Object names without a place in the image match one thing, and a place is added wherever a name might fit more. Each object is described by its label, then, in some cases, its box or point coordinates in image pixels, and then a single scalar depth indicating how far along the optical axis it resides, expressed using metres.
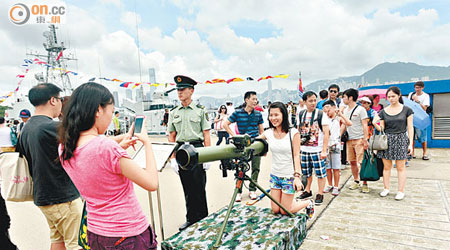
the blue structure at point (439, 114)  6.88
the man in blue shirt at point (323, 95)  5.43
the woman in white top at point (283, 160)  2.71
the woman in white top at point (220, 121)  8.42
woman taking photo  1.22
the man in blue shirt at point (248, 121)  3.96
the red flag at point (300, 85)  10.17
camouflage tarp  2.20
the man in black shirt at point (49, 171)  1.89
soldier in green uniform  3.08
